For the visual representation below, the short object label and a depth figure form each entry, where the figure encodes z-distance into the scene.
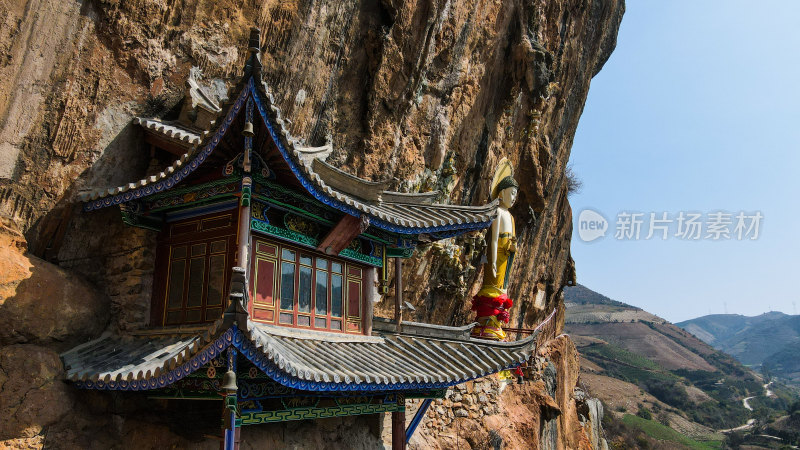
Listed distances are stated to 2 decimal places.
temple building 5.79
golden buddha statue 13.34
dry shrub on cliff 31.00
